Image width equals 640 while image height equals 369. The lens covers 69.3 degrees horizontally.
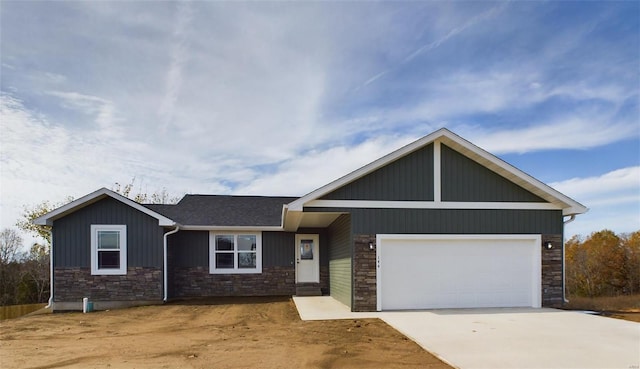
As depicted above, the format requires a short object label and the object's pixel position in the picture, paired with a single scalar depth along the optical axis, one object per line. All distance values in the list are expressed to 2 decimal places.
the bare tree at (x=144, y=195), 28.62
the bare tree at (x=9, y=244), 24.69
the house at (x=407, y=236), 11.49
